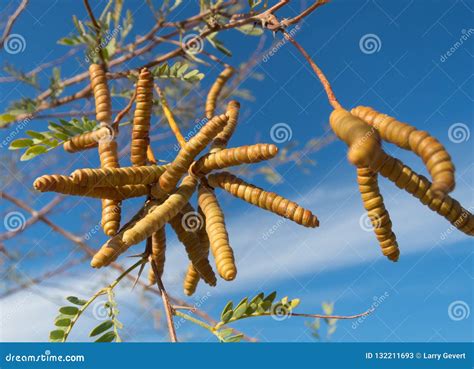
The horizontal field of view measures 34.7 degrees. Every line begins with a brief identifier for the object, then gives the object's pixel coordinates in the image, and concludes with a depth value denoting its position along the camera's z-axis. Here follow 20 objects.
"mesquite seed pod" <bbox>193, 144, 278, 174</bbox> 0.21
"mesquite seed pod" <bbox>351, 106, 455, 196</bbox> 0.14
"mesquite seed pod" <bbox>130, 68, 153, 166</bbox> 0.23
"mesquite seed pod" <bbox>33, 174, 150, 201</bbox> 0.21
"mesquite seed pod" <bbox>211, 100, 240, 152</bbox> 0.23
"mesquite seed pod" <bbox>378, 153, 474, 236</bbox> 0.18
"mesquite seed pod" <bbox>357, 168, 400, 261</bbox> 0.19
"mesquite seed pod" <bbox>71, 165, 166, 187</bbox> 0.21
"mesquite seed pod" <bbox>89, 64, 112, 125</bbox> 0.24
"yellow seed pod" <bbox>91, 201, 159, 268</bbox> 0.21
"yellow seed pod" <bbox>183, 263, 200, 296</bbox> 0.24
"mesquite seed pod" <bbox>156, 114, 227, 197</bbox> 0.22
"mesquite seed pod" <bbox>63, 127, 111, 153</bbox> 0.24
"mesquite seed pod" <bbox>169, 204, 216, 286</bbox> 0.23
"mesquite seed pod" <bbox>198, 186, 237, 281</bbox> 0.20
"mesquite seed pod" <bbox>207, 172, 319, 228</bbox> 0.21
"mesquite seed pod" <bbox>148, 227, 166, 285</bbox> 0.23
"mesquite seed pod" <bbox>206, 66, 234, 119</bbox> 0.27
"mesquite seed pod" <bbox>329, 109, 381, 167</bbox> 0.15
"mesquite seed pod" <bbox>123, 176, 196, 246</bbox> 0.21
